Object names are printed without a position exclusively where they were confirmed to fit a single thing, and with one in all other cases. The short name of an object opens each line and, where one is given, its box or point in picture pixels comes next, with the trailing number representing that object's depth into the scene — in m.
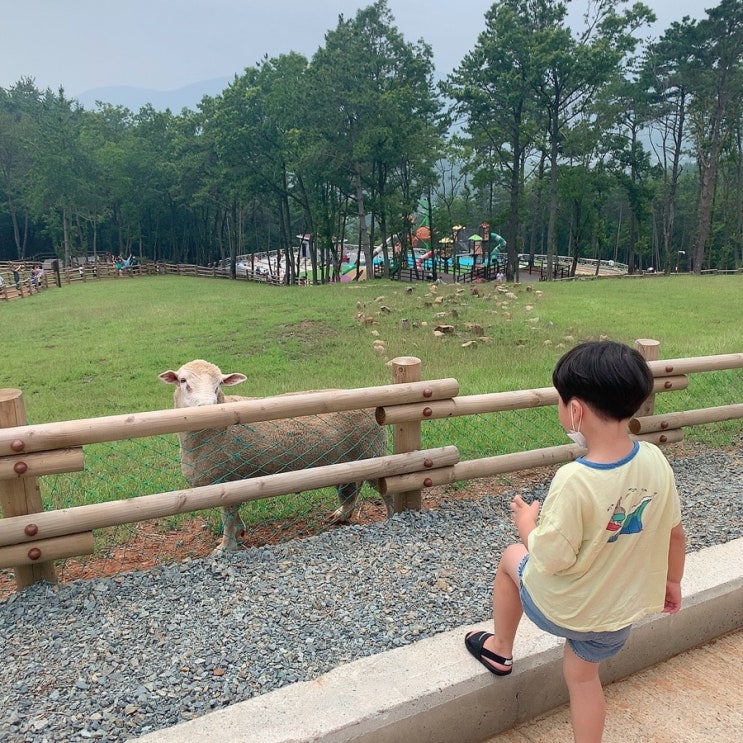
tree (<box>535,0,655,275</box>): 30.81
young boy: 1.96
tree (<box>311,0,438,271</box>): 31.64
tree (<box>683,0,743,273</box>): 33.41
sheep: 4.62
